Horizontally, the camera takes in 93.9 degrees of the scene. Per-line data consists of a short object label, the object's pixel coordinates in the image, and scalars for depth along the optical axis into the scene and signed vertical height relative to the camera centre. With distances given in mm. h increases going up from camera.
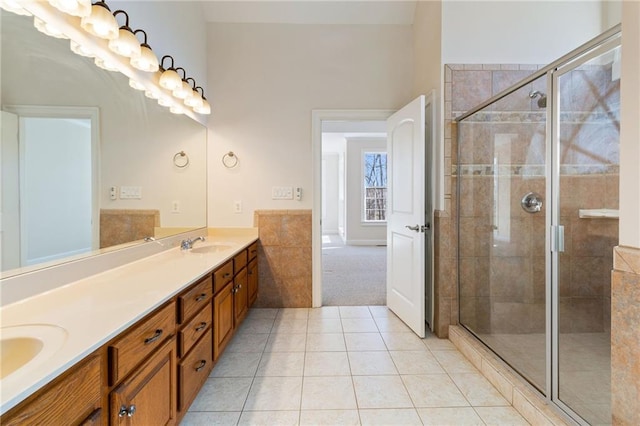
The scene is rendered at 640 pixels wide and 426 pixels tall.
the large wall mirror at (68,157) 1131 +257
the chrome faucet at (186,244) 2297 -273
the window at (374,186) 7172 +546
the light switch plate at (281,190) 3018 +179
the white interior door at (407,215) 2420 -56
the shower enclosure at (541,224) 1655 -116
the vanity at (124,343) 687 -415
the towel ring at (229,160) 2998 +490
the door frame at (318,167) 2992 +419
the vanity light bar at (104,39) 1270 +873
